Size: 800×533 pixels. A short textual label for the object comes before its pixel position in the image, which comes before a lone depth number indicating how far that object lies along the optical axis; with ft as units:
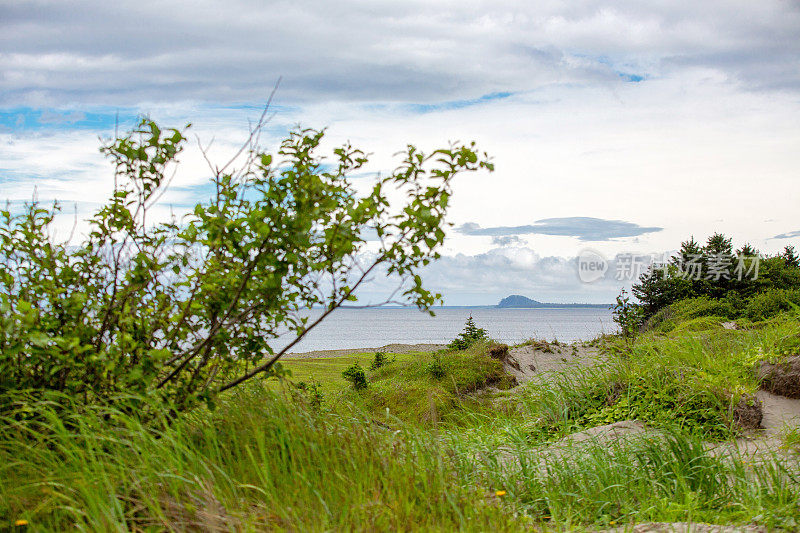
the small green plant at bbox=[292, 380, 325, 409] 15.30
